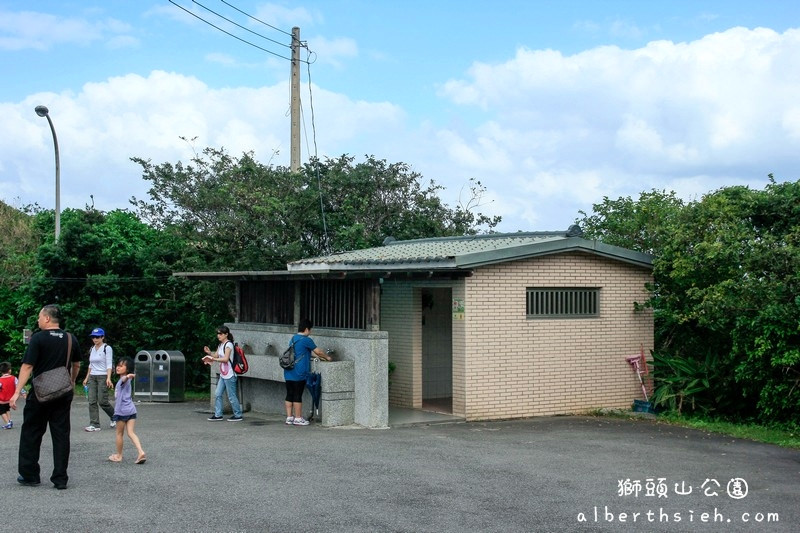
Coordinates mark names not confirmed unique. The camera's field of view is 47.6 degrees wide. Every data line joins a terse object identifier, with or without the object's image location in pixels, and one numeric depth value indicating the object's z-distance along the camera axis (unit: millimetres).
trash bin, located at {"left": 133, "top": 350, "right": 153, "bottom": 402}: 20484
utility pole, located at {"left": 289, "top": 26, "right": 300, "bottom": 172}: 25234
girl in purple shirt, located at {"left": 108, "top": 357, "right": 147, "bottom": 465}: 10867
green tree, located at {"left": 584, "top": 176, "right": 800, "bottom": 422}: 14375
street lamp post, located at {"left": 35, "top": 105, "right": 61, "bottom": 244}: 22641
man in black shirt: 9289
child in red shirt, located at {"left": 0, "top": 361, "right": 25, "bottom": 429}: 14570
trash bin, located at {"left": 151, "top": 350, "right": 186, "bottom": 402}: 20448
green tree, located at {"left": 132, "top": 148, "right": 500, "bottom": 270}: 22781
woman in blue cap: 14062
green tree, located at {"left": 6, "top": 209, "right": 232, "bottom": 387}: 23453
